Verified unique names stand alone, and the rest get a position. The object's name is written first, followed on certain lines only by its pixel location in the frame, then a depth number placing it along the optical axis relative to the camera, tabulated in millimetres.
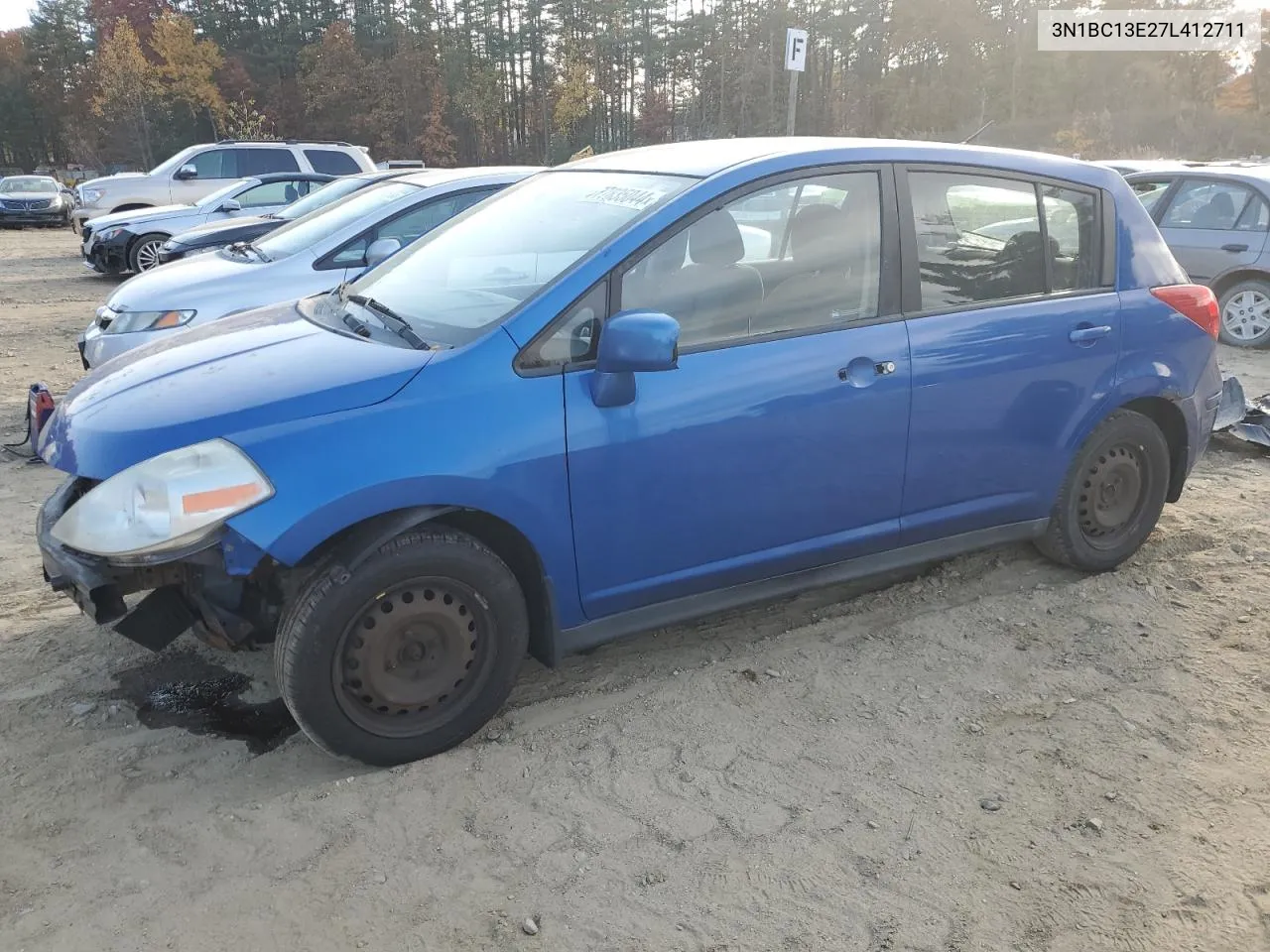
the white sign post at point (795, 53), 12469
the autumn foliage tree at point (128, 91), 44875
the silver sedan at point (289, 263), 6180
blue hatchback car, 2701
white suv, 16312
